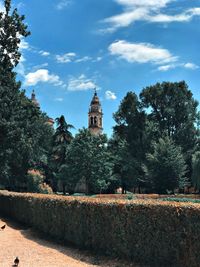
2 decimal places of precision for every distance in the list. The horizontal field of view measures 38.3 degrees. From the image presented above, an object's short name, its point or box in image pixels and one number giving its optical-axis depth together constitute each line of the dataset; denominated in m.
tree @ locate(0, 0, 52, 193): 19.20
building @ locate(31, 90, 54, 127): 59.44
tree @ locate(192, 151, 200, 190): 31.59
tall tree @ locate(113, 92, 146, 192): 38.41
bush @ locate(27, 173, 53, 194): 29.32
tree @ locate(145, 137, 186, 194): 33.04
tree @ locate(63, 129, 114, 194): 37.28
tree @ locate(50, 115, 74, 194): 43.26
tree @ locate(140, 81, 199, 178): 39.21
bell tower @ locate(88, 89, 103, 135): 60.07
